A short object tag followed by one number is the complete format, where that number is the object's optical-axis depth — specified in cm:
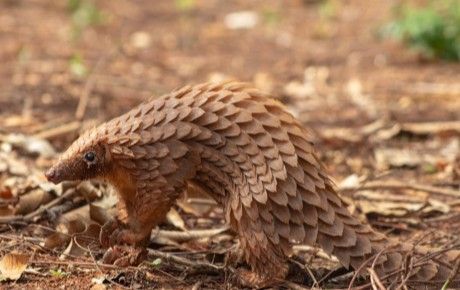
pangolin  802
